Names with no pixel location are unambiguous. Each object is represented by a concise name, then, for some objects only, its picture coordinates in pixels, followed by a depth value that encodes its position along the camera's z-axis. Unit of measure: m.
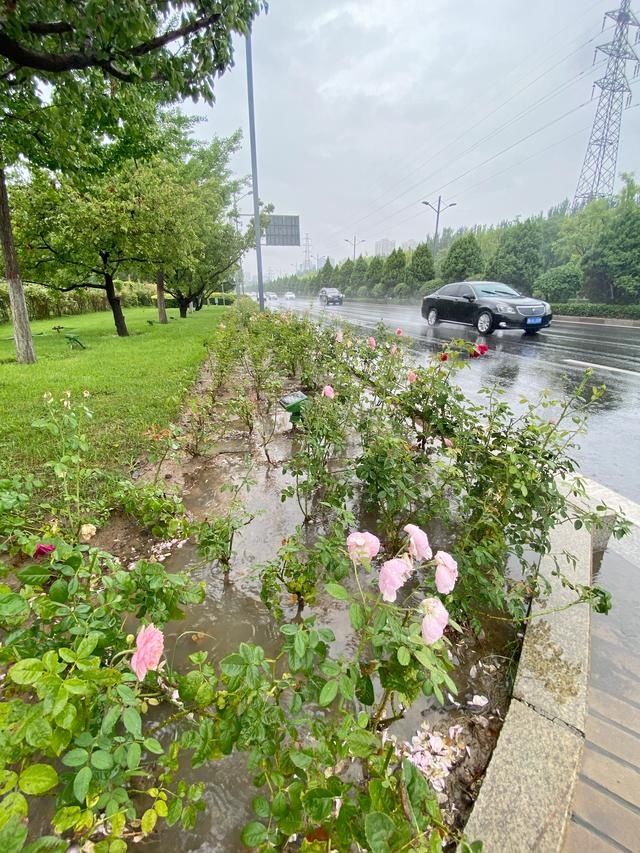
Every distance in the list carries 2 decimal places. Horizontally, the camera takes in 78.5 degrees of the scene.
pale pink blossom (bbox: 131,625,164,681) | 0.84
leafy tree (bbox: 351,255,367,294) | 42.66
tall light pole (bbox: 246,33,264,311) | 10.34
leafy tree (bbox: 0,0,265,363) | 2.58
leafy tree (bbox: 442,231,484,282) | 24.17
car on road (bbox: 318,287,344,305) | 30.38
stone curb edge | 1.04
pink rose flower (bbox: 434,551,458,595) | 0.93
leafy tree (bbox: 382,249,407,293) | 33.19
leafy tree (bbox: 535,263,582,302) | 18.86
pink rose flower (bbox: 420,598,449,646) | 0.83
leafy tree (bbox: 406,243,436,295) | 28.91
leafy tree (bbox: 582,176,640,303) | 16.50
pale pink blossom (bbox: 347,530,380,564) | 0.99
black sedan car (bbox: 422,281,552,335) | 10.11
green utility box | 2.88
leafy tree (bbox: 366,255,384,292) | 36.34
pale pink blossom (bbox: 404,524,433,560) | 0.98
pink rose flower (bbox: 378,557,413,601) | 0.90
